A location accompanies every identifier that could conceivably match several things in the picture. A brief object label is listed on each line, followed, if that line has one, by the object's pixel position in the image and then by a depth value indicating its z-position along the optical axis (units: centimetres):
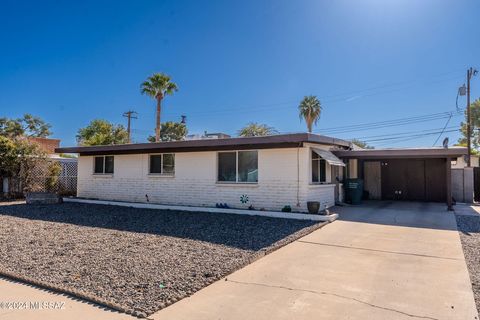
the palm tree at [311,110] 3161
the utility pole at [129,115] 3688
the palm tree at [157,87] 2723
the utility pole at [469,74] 2259
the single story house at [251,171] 1113
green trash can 1438
